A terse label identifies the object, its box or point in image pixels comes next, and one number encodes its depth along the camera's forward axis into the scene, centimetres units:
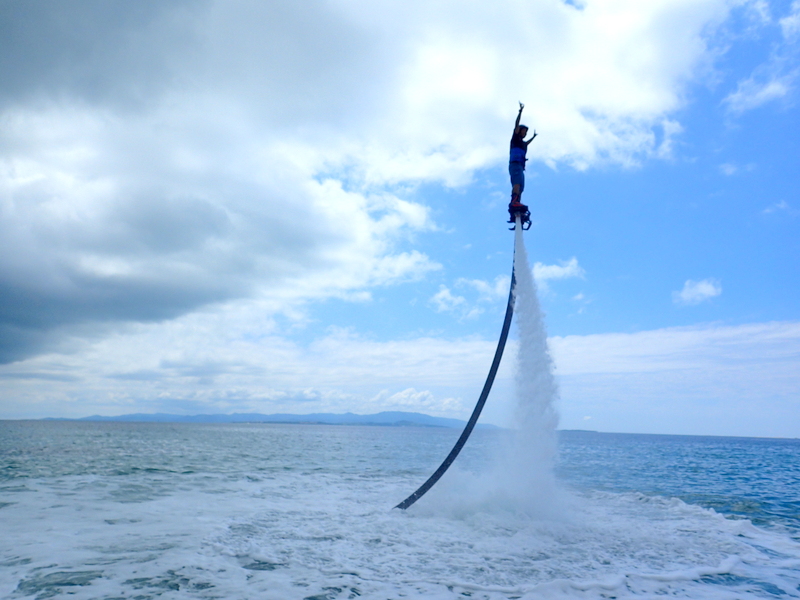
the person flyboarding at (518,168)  1841
